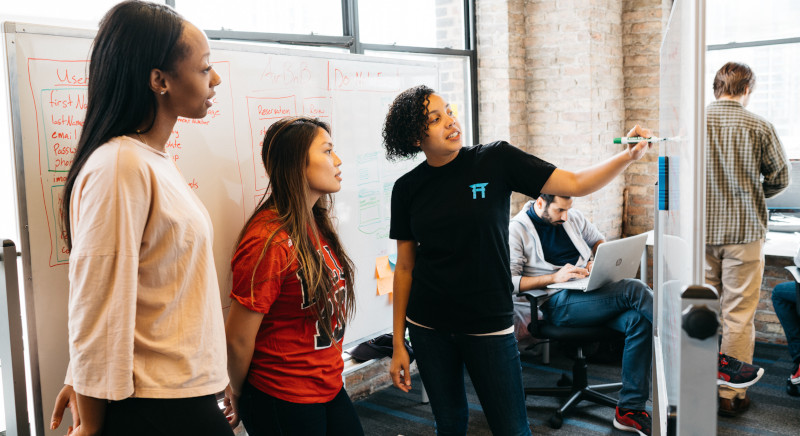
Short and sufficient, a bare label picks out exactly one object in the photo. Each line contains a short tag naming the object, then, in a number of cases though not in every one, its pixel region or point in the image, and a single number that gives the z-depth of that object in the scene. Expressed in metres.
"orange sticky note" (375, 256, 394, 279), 2.73
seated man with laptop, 2.87
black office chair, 2.98
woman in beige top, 1.14
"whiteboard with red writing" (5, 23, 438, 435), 1.62
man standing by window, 3.03
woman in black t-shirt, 1.81
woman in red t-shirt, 1.61
